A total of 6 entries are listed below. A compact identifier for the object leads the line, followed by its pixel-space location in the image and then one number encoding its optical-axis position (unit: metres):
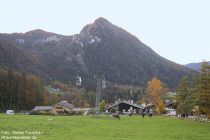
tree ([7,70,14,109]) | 114.71
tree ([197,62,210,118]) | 53.41
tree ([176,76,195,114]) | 79.00
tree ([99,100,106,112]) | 117.11
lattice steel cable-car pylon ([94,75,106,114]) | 74.81
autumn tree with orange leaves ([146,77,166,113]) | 102.96
